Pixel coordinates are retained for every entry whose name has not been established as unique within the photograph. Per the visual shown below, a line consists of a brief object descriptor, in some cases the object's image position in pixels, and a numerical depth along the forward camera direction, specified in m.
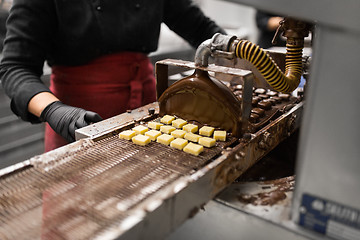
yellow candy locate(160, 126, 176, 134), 1.21
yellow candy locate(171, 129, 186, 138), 1.17
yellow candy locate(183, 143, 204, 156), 1.06
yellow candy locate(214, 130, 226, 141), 1.16
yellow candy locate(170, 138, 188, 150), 1.10
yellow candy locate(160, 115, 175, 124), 1.28
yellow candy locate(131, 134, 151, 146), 1.12
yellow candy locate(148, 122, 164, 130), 1.25
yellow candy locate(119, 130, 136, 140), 1.16
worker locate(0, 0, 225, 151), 1.65
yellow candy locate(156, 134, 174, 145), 1.14
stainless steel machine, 0.72
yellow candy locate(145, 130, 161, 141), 1.16
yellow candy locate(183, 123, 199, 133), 1.21
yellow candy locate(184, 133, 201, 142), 1.14
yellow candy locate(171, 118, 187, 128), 1.24
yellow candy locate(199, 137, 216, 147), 1.11
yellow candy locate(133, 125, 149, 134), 1.20
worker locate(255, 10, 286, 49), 3.71
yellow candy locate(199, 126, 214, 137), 1.18
